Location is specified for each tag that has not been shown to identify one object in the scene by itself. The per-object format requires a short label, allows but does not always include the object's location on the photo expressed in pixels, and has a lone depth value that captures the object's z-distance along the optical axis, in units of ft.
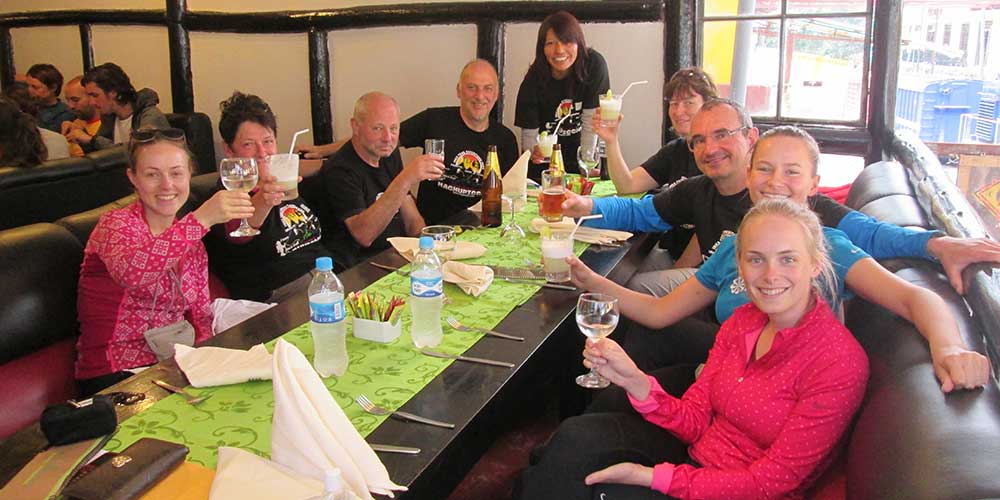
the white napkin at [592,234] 8.59
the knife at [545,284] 7.03
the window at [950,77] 11.34
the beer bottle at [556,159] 10.17
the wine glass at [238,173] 7.40
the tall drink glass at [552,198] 8.80
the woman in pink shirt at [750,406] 4.79
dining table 4.33
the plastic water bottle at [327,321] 5.05
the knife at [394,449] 4.29
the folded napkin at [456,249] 7.77
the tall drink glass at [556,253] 7.04
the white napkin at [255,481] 3.71
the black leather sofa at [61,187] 12.17
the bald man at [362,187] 9.50
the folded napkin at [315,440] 3.88
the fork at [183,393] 4.83
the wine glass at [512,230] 8.73
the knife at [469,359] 5.40
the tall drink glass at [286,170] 7.97
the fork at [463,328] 5.90
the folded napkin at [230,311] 7.21
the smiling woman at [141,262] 6.75
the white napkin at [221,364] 5.04
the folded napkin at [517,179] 9.85
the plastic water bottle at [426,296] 5.50
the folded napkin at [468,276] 6.84
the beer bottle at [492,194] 9.17
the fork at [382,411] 4.61
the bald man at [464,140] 11.62
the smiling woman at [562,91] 13.23
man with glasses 7.93
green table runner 4.38
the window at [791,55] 13.12
